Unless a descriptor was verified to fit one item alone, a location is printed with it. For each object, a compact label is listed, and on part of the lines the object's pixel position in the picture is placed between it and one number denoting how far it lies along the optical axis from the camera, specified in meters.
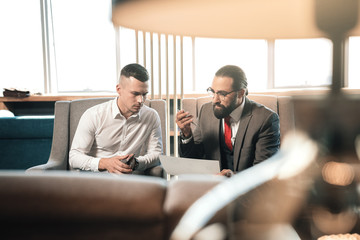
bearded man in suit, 1.94
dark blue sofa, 3.12
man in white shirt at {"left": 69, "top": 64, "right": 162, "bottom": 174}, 2.01
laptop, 1.43
